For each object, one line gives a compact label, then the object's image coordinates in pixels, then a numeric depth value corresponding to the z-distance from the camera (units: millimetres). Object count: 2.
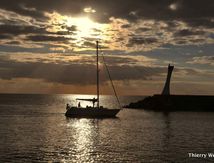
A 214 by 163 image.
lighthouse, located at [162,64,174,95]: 122062
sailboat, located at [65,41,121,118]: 83688
